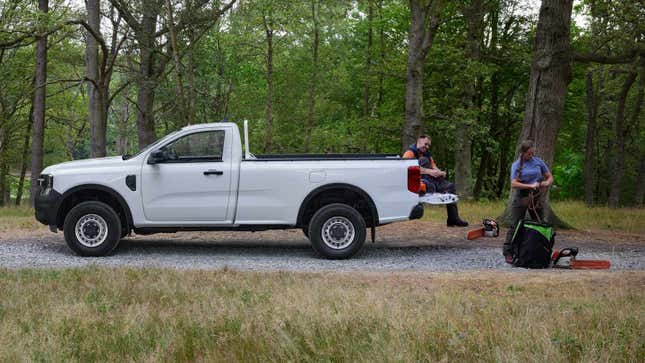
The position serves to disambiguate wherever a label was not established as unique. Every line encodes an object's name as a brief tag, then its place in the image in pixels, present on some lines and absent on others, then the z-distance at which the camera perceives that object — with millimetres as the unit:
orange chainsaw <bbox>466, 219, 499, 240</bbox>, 12117
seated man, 11719
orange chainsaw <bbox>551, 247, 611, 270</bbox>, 9133
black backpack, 9055
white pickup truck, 9961
